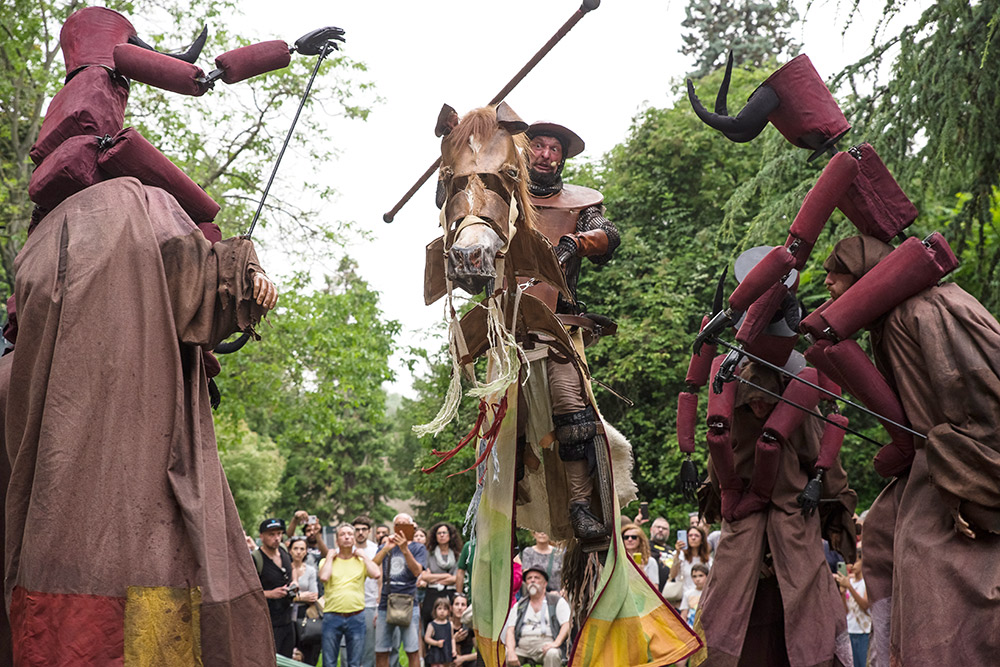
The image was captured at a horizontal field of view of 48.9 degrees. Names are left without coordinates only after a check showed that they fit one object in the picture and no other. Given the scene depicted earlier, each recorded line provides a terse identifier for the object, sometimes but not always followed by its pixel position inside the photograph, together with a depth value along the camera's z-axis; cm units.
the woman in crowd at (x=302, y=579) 1100
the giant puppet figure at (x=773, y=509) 659
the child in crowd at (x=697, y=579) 1036
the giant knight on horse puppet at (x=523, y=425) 501
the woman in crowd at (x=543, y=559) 1039
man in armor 557
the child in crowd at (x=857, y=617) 1026
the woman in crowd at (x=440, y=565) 1091
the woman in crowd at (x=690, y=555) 1119
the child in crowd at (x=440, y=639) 1067
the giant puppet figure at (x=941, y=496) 455
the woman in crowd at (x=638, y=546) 1050
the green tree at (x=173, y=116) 1600
